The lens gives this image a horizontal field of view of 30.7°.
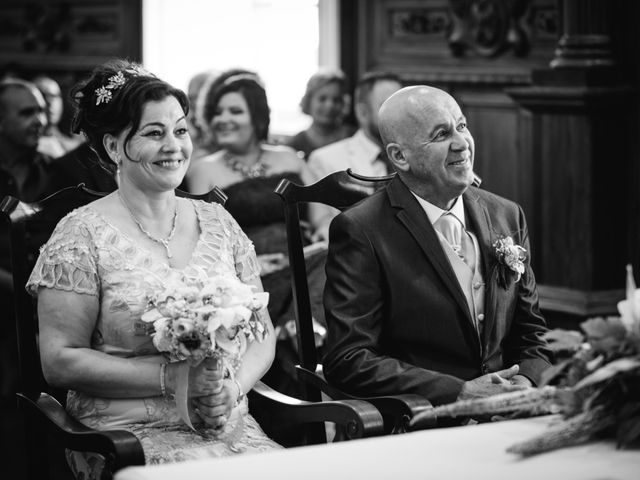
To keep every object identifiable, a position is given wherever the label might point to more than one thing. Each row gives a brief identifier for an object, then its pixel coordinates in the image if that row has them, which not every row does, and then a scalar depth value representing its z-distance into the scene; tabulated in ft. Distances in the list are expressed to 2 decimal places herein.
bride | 9.12
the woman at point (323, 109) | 23.09
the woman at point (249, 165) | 15.94
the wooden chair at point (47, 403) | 8.70
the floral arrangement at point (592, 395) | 6.86
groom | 9.58
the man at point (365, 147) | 18.62
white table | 6.55
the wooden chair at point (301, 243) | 10.27
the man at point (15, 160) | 18.93
